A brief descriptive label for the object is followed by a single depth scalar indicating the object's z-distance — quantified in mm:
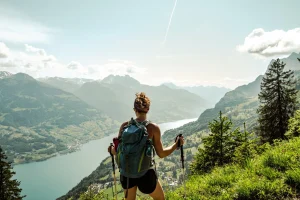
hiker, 4426
